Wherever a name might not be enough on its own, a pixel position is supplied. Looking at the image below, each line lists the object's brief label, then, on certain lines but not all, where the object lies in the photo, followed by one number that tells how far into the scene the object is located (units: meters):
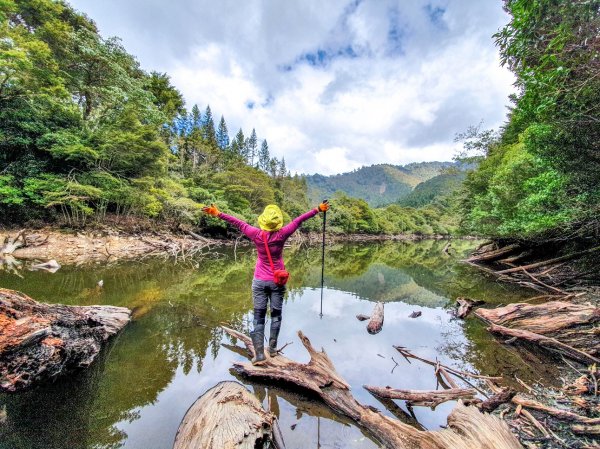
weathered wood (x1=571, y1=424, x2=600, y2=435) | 2.88
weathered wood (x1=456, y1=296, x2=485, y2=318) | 7.79
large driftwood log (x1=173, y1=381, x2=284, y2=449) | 2.37
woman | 4.20
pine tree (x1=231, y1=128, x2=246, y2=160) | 64.44
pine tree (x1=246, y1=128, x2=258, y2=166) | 77.19
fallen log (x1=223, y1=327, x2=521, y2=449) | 2.48
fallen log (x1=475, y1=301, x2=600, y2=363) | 5.04
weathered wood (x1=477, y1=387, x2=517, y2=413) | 3.29
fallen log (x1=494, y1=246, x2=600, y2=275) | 10.52
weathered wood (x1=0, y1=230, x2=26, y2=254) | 14.64
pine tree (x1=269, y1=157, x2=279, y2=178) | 73.75
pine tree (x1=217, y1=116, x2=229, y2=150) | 66.06
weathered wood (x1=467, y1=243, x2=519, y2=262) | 17.19
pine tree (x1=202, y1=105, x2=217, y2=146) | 54.78
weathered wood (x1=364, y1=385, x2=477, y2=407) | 3.51
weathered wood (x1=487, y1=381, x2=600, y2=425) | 3.01
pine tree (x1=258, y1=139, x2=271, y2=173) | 75.82
